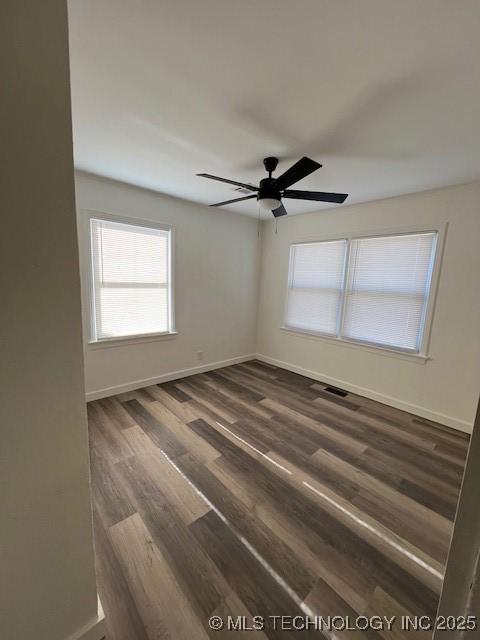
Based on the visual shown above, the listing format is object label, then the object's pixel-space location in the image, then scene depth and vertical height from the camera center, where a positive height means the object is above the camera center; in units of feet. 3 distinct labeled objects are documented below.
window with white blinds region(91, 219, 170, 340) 9.88 -0.12
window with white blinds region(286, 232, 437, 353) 9.89 -0.08
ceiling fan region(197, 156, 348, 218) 6.77 +2.51
